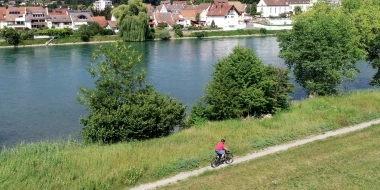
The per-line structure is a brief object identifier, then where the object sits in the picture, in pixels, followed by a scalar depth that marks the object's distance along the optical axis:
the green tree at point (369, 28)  25.30
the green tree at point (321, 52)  21.48
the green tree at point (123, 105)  16.03
